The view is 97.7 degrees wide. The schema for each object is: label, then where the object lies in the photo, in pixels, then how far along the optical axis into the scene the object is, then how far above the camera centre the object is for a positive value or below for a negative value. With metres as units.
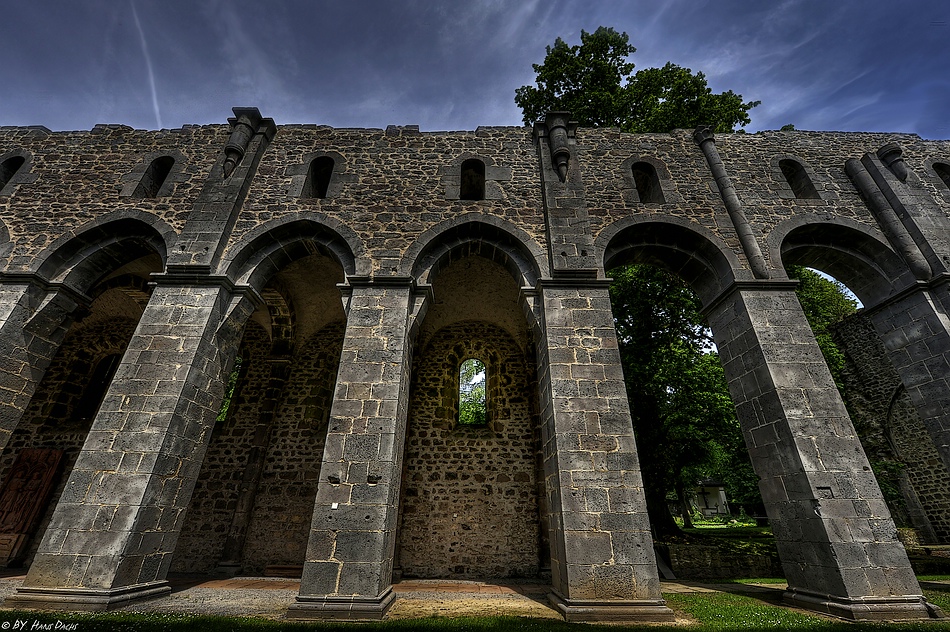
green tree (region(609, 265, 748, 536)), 10.82 +3.37
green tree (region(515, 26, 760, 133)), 13.32 +13.19
